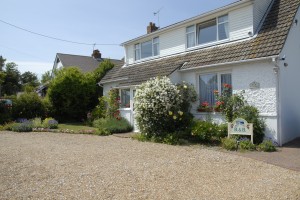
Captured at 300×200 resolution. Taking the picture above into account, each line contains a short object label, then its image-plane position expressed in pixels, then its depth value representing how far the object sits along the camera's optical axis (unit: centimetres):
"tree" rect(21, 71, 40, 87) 6975
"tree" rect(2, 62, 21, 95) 5719
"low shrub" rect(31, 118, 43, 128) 1735
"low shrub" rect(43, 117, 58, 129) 1747
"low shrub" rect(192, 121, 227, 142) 1121
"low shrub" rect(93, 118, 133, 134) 1525
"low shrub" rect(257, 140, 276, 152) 948
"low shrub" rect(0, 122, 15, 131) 1689
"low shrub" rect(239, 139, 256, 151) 979
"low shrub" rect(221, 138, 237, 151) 987
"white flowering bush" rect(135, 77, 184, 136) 1220
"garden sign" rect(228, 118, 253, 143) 1012
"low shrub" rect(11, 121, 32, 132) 1616
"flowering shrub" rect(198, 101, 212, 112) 1280
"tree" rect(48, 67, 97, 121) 2145
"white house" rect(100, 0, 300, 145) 1066
